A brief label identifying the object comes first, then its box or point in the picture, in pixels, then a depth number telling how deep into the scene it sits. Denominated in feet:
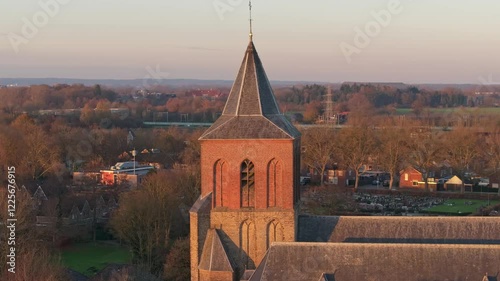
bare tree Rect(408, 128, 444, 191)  247.09
